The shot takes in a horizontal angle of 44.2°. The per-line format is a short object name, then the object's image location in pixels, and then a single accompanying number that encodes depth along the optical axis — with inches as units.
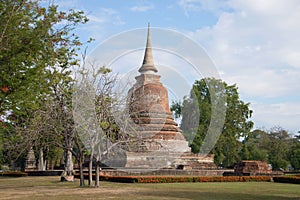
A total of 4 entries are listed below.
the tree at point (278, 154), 1824.6
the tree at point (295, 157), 1792.6
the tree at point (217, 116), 1737.2
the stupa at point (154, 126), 1263.5
